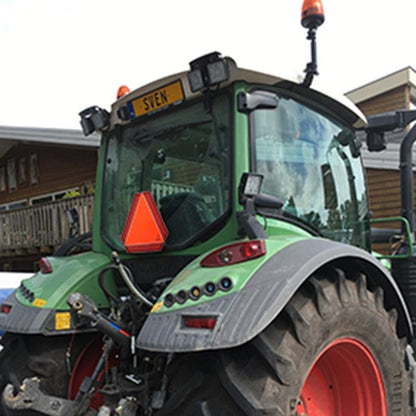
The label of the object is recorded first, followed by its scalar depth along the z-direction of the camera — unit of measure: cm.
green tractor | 209
